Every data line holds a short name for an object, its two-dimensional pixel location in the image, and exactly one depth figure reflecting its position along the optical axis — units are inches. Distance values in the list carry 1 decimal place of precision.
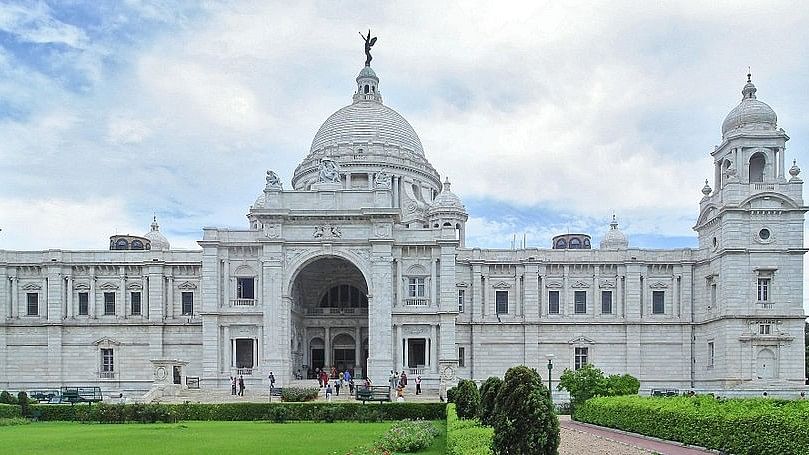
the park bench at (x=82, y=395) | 1804.9
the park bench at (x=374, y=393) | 1710.3
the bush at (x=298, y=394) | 1758.1
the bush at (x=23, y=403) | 1531.9
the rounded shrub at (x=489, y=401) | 952.5
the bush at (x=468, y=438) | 715.4
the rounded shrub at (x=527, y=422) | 646.5
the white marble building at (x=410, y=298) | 2225.6
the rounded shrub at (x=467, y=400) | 1199.6
